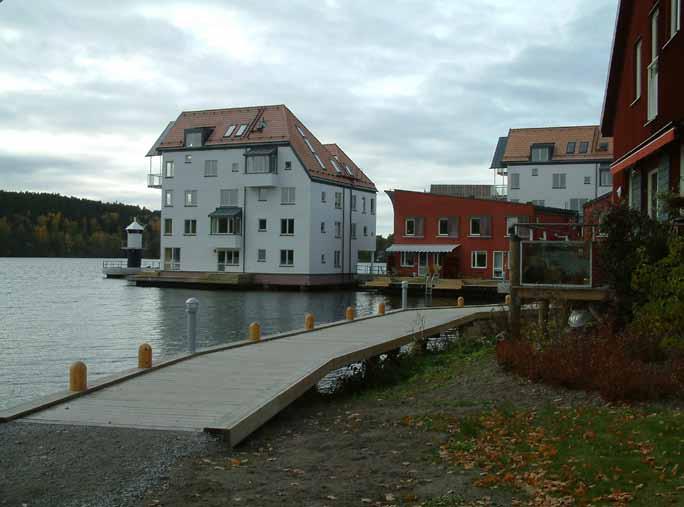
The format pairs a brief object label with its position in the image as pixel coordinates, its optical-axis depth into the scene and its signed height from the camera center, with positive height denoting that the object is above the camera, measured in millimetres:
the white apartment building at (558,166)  75250 +9838
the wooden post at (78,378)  11312 -1593
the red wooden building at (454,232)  63250 +2910
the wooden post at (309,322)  21047 -1461
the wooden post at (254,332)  18194 -1493
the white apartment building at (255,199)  70562 +6016
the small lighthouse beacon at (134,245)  96062 +2335
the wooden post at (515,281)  15781 -232
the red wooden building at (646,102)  15680 +3873
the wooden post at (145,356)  13555 -1526
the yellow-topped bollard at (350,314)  24733 -1431
